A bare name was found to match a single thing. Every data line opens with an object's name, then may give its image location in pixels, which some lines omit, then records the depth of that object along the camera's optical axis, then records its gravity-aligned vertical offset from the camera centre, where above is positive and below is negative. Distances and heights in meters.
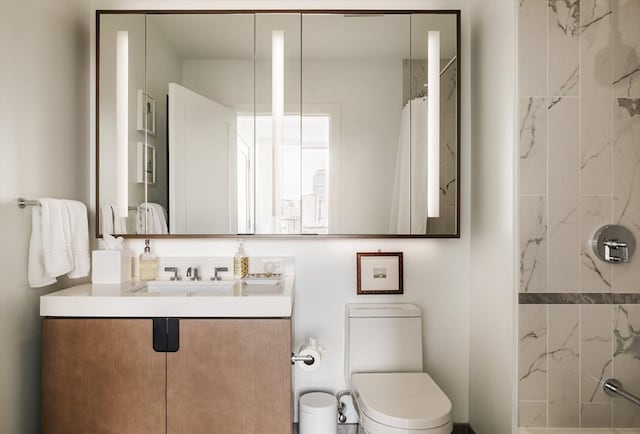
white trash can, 1.77 -0.88
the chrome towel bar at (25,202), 1.53 +0.05
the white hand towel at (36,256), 1.55 -0.15
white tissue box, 1.77 -0.22
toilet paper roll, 1.70 -0.59
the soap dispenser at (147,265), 1.90 -0.23
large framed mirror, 1.90 +0.45
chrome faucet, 1.92 -0.27
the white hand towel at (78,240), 1.70 -0.10
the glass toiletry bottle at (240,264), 1.92 -0.23
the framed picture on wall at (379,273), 1.96 -0.27
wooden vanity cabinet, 1.50 -0.61
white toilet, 1.60 -0.65
